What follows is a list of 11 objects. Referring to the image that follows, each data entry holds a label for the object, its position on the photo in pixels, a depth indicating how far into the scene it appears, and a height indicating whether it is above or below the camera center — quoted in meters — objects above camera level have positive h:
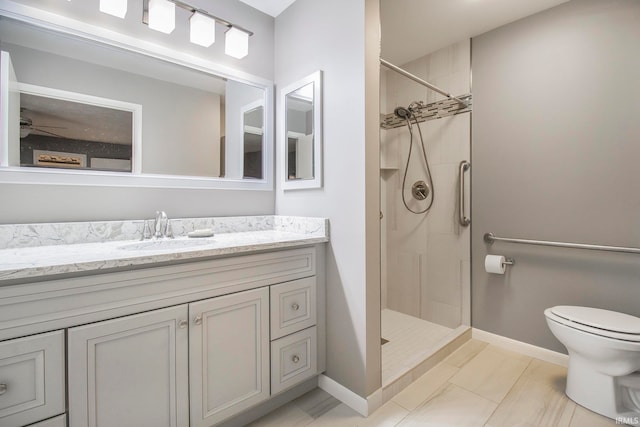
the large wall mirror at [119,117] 1.28 +0.51
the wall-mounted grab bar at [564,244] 1.65 -0.20
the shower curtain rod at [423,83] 1.75 +0.91
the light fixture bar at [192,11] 1.48 +1.13
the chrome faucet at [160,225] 1.54 -0.07
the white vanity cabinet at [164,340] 0.90 -0.49
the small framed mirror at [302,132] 1.69 +0.51
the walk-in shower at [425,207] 2.34 +0.05
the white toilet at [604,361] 1.38 -0.73
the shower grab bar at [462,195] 2.31 +0.14
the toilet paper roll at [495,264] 2.07 -0.37
